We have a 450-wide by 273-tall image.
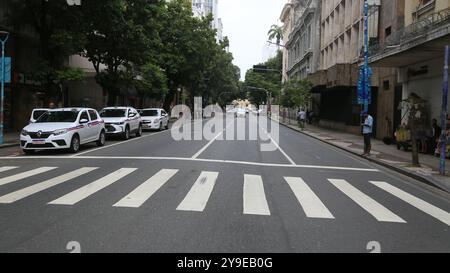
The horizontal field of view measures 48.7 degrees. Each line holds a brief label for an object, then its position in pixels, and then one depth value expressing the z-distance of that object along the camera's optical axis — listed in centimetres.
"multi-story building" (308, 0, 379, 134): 3303
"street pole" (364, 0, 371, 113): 2175
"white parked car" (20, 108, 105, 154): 1669
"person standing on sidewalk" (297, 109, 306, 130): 4162
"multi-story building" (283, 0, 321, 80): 5544
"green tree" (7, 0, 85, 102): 2342
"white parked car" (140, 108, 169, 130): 3356
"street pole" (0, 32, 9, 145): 1960
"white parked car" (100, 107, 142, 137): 2422
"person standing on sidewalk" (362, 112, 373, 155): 1916
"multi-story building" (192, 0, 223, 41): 15850
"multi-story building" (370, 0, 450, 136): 1700
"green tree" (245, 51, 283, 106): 10735
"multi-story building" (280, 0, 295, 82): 8750
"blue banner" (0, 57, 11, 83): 1988
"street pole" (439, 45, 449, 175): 1346
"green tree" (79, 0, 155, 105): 2505
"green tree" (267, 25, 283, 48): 10944
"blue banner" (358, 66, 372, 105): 2189
